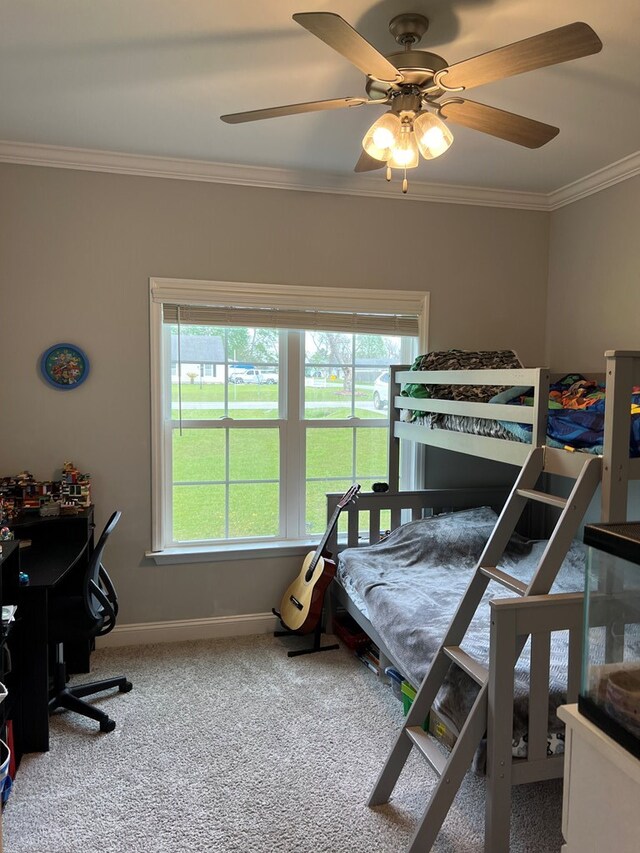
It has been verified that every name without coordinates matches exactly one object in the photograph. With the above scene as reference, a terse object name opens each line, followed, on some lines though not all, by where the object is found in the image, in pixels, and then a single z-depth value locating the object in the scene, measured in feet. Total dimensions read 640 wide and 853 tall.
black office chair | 8.14
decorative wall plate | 10.07
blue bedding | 6.36
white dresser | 3.07
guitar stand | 10.40
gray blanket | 6.49
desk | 7.55
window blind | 10.74
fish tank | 3.25
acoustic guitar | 10.36
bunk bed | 5.61
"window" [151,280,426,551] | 10.89
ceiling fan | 4.78
